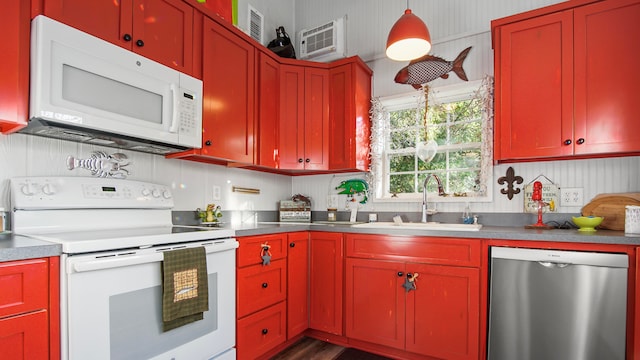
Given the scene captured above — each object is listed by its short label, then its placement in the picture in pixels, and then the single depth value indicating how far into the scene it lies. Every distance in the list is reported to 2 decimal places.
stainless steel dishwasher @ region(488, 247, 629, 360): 1.71
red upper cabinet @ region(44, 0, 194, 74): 1.58
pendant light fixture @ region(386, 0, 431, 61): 2.03
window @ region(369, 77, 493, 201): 2.69
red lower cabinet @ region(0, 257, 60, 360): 1.12
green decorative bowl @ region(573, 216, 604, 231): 2.04
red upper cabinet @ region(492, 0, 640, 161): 2.01
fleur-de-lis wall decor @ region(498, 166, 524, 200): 2.53
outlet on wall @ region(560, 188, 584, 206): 2.34
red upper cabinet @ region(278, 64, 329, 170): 2.90
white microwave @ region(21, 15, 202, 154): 1.45
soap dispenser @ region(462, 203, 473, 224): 2.62
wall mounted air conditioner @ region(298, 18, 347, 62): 3.11
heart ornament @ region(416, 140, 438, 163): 2.91
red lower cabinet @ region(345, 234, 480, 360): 2.09
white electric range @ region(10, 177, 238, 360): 1.30
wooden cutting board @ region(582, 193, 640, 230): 2.09
